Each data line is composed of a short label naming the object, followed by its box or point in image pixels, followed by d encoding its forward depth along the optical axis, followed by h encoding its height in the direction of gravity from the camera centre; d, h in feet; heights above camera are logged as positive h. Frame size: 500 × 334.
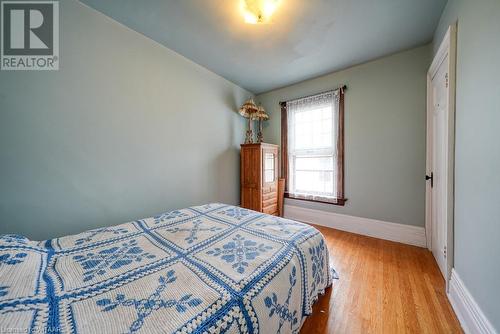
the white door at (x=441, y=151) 4.76 +0.46
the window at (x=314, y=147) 9.48 +1.05
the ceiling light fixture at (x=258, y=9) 5.06 +4.55
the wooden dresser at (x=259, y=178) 9.81 -0.73
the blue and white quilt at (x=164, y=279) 1.95 -1.67
